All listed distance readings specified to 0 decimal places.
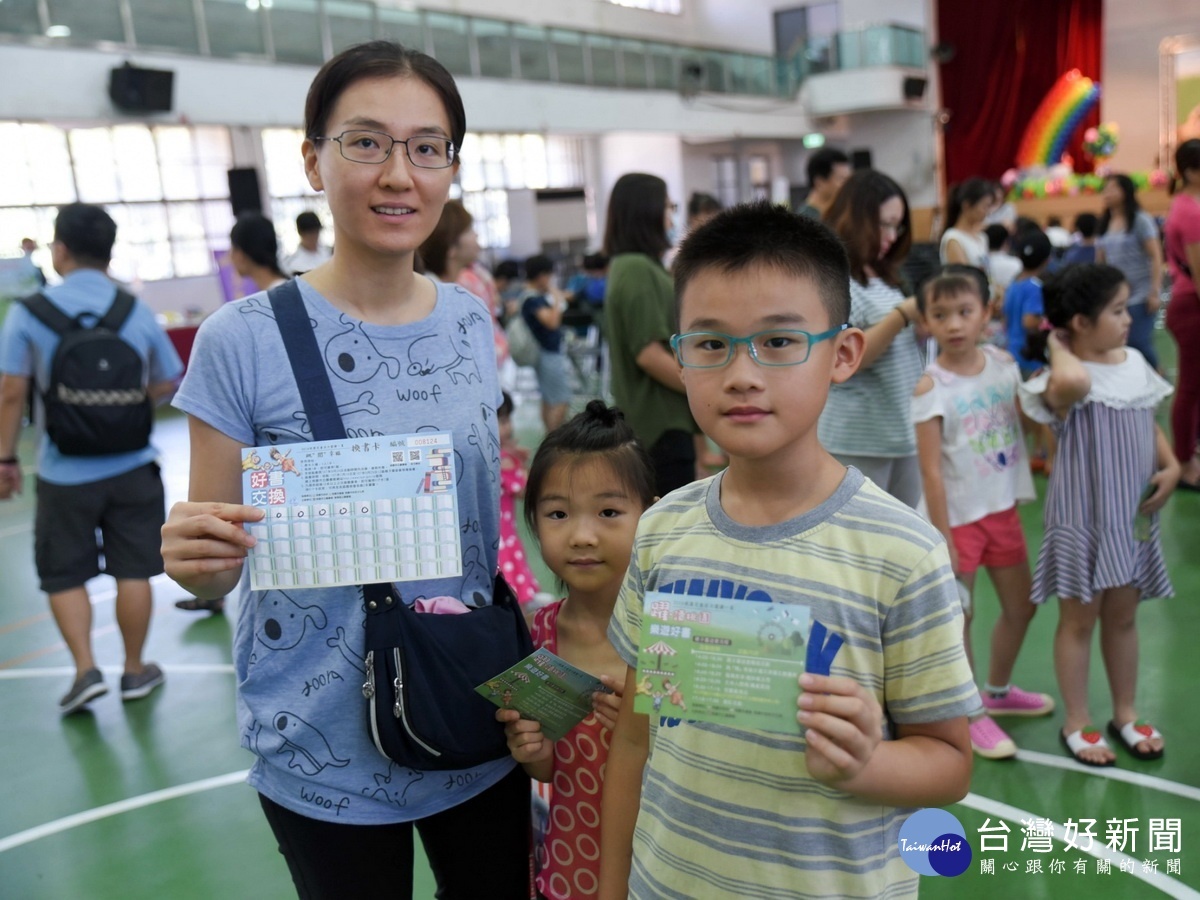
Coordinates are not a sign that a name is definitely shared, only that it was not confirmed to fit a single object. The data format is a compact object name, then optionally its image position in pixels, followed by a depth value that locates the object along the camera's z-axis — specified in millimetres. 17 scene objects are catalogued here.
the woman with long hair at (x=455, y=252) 3721
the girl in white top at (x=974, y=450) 2936
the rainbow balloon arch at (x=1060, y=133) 18844
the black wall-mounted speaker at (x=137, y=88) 10484
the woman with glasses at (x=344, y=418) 1362
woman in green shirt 3287
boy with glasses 1150
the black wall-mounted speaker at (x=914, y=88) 20641
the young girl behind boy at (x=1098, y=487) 2805
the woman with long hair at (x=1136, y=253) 5844
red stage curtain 20906
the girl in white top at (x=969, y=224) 4762
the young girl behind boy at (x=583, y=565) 1770
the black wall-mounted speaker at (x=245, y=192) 11391
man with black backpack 3646
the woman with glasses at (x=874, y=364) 2986
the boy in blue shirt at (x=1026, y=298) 5832
